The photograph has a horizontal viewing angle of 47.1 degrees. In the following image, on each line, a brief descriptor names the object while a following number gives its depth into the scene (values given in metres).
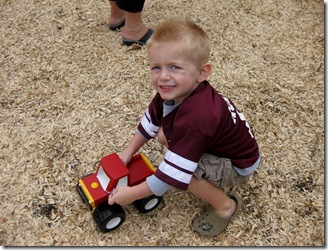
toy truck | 1.82
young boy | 1.50
